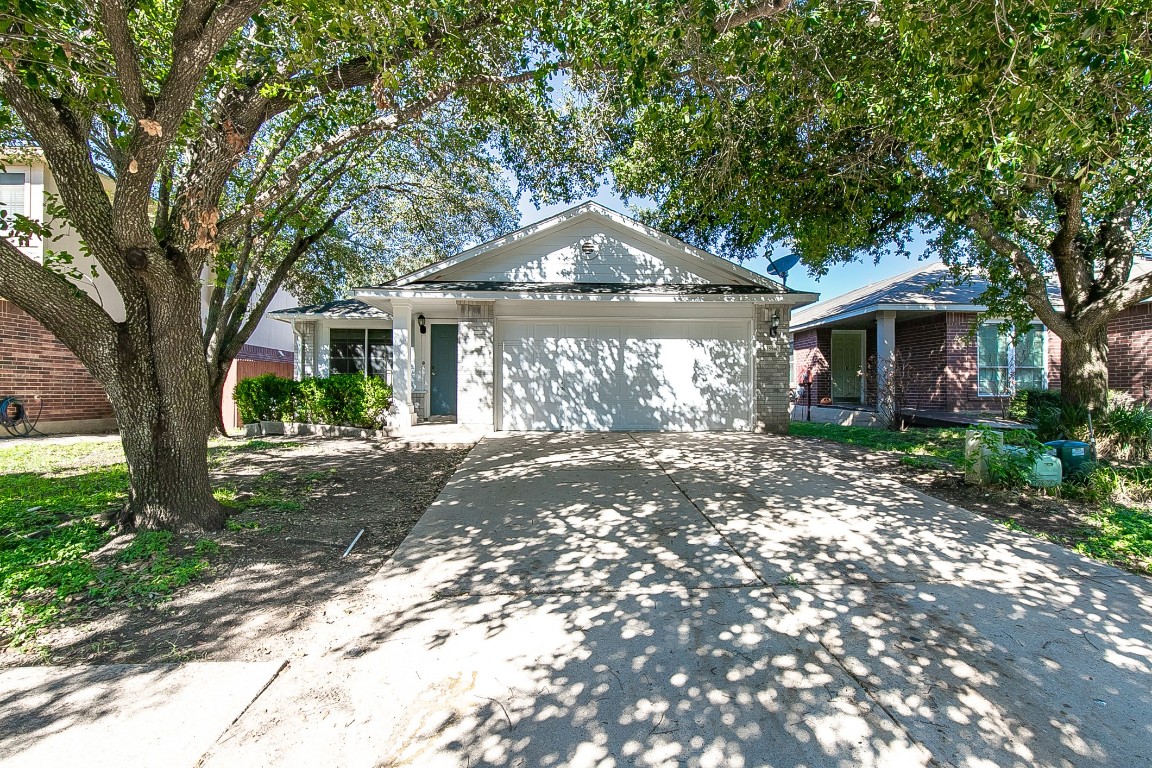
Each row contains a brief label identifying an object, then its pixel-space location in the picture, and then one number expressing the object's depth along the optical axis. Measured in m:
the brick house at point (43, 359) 11.04
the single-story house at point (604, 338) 10.45
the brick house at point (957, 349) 12.27
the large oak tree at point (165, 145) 3.89
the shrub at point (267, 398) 11.01
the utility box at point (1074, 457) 6.00
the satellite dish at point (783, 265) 11.21
